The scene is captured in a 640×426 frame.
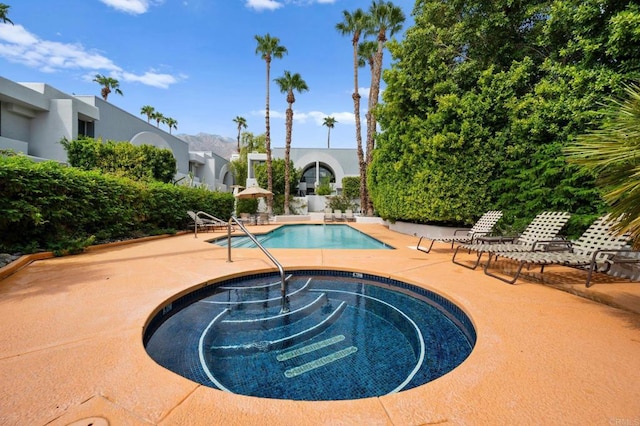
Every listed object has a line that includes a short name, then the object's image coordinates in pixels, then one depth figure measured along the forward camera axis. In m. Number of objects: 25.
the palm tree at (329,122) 55.19
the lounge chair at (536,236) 4.83
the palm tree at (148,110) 44.95
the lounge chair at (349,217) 20.47
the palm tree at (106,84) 33.66
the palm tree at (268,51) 20.83
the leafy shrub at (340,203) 24.92
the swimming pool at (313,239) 9.42
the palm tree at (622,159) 2.17
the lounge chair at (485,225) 7.01
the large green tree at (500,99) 5.90
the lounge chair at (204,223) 11.21
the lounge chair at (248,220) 17.47
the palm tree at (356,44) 18.58
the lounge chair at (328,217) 20.92
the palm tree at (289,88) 22.97
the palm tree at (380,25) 16.91
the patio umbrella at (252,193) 16.22
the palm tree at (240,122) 52.19
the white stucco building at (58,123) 15.80
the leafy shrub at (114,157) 13.76
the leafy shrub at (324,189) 29.00
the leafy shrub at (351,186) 28.44
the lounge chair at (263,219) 18.19
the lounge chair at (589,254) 3.94
